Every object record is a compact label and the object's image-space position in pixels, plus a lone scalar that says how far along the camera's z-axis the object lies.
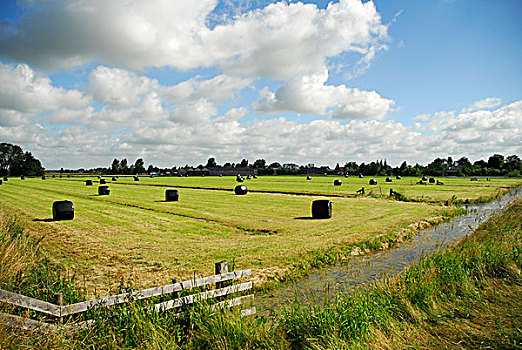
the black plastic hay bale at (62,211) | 22.23
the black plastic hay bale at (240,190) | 43.00
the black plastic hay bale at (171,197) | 35.56
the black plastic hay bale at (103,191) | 43.22
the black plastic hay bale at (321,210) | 23.50
